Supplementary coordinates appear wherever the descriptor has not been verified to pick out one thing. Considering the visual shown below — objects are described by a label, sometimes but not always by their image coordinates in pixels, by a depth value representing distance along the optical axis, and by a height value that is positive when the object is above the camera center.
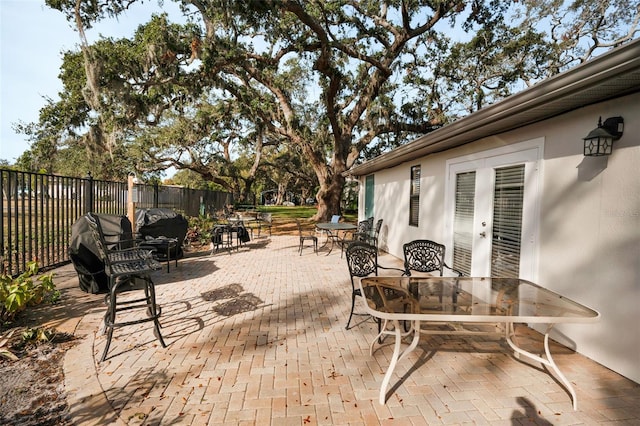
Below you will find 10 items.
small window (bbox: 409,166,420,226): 7.18 +0.19
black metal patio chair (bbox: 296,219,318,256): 8.59 -1.20
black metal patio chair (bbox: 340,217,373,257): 8.07 -0.72
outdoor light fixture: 2.78 +0.67
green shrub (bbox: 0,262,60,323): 3.33 -1.08
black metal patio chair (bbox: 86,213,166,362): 2.94 -0.72
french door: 3.79 -0.06
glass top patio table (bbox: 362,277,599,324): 2.31 -0.77
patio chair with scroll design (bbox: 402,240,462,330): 4.56 -0.72
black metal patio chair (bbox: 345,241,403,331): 3.74 -0.66
